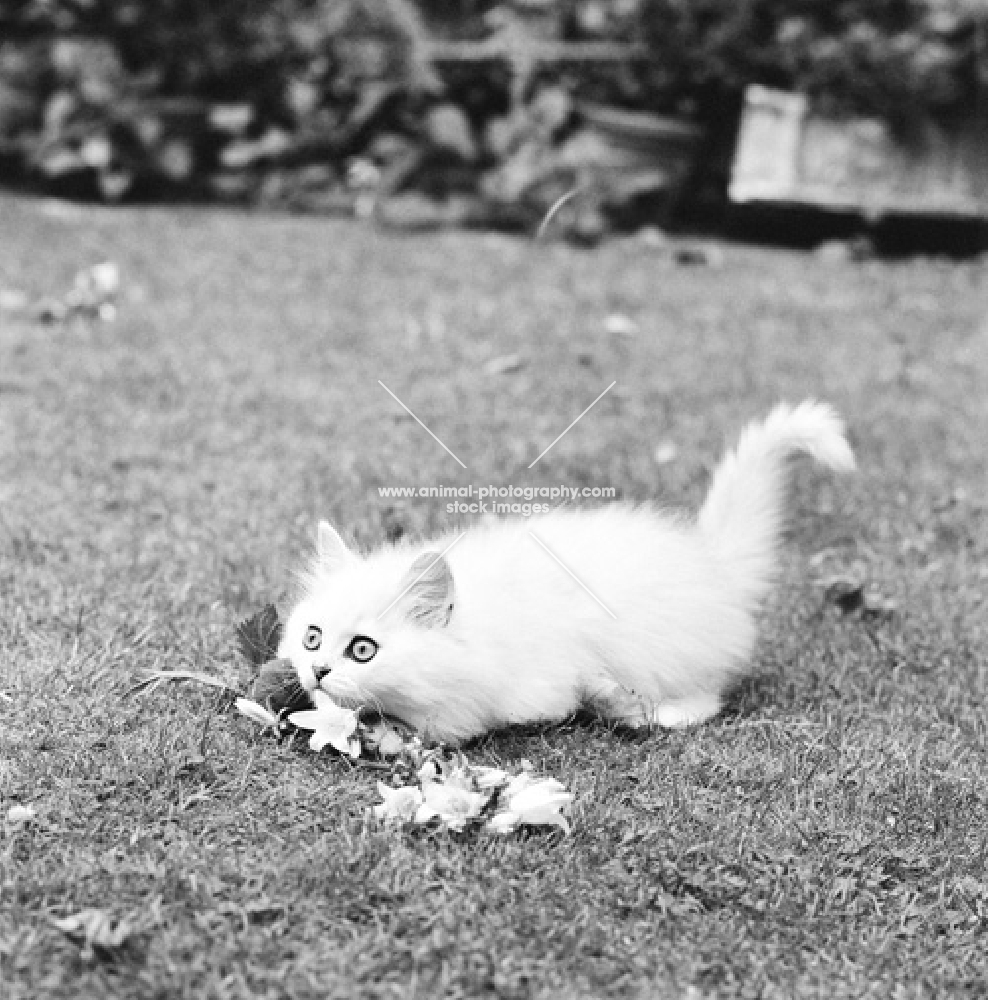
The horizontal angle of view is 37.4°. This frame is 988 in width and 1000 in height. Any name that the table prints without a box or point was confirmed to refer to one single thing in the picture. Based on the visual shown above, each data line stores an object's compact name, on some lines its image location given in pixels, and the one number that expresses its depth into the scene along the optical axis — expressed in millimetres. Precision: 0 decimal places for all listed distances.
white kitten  2715
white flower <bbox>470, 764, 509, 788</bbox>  2553
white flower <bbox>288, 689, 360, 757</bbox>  2695
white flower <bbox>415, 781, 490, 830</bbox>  2484
